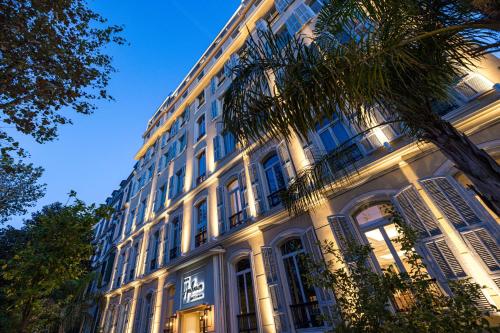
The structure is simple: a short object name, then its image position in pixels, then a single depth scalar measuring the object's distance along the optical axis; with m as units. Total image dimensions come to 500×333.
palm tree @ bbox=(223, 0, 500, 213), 2.64
